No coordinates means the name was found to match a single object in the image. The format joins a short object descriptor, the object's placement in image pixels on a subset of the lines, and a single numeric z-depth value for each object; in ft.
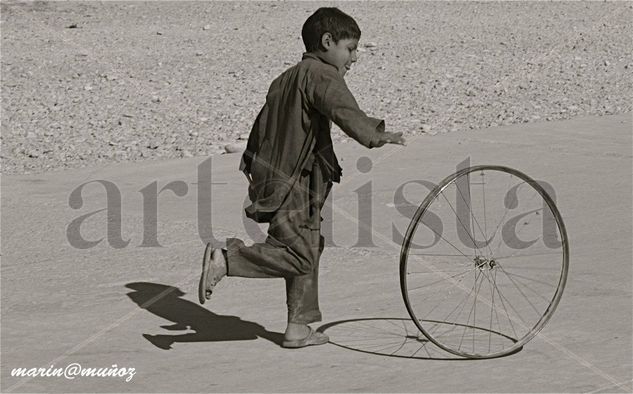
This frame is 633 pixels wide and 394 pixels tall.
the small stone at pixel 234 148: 63.26
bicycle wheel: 32.68
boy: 32.12
